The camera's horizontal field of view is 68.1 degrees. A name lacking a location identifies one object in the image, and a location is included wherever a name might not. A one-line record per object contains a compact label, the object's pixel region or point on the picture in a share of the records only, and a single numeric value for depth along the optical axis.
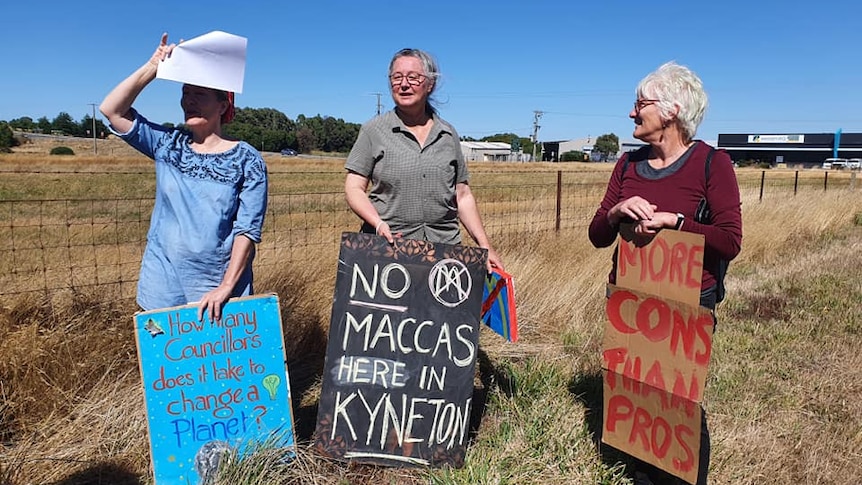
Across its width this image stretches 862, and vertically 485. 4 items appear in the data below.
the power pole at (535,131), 103.34
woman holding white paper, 2.60
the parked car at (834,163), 71.25
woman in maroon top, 2.61
